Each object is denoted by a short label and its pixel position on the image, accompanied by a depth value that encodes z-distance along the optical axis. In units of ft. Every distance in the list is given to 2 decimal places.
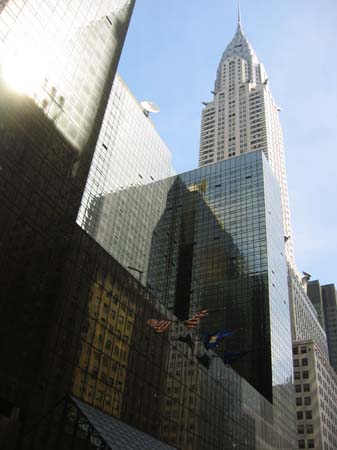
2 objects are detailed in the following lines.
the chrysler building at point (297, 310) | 582.35
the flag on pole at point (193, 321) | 191.52
